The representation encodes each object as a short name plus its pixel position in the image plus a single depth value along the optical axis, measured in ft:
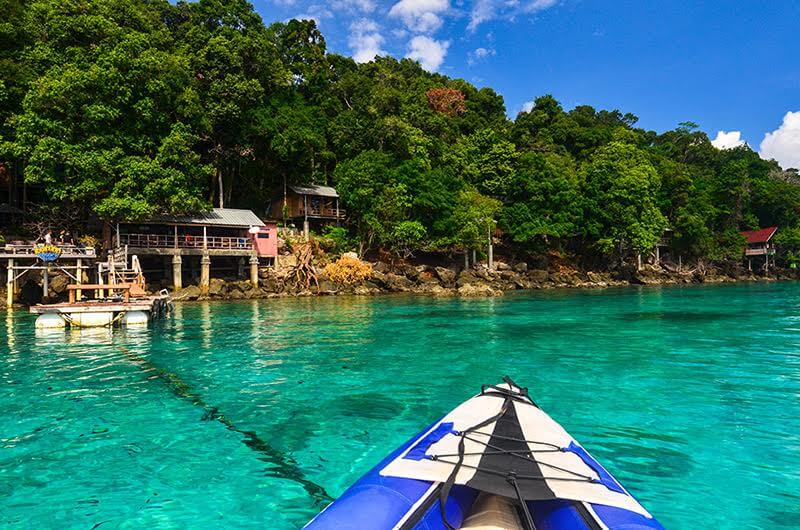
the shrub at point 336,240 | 123.85
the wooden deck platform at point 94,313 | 53.21
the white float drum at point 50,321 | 53.01
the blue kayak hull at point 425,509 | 8.46
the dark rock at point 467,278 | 122.11
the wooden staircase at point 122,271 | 74.11
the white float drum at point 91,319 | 54.03
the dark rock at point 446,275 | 125.49
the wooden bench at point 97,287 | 54.20
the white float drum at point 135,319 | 56.49
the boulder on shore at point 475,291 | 107.54
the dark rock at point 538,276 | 140.77
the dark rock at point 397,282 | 117.08
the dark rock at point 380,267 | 123.55
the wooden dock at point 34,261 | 79.87
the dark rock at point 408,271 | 123.95
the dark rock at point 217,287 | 100.47
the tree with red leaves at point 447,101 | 174.91
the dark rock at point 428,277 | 124.08
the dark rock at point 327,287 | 111.14
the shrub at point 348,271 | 115.44
